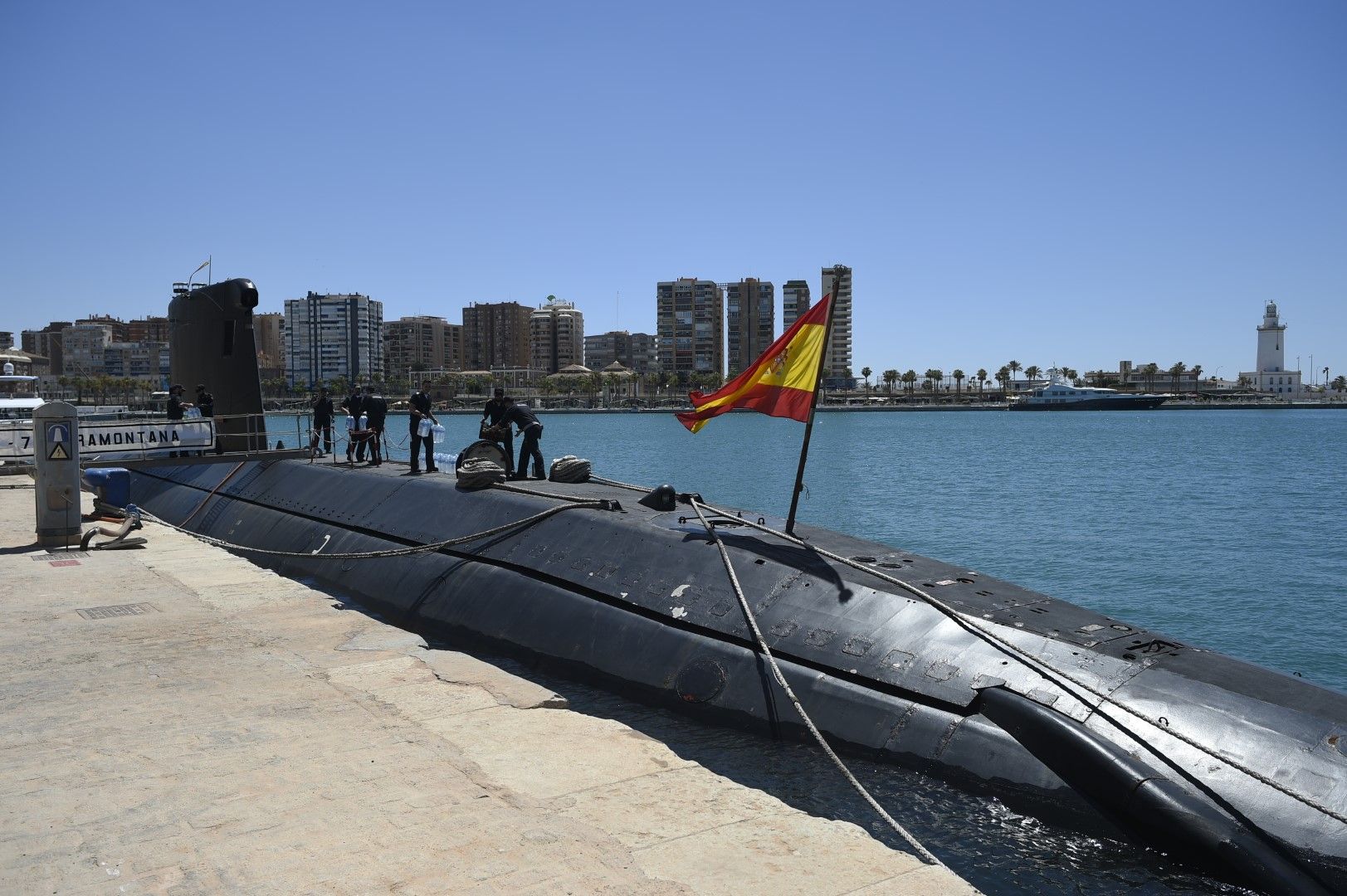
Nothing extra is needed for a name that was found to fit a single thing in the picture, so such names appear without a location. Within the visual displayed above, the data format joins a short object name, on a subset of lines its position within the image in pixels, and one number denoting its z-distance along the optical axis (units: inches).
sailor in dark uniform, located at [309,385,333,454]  749.4
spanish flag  348.8
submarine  227.0
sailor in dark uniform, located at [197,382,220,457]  776.9
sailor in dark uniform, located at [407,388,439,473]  613.0
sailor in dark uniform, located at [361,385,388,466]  682.8
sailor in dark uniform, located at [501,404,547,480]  547.8
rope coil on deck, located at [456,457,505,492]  518.9
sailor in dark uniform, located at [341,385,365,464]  693.9
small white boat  730.8
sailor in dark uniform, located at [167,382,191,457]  767.7
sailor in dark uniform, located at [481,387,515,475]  571.8
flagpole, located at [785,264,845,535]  340.9
